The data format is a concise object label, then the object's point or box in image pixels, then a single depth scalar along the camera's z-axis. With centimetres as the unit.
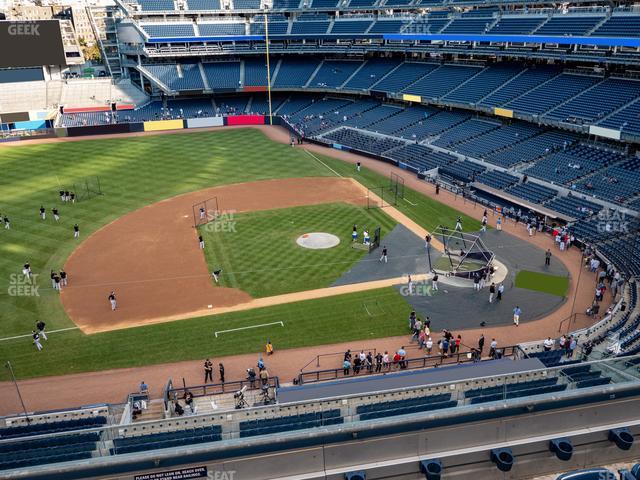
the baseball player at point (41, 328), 2566
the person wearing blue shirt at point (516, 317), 2747
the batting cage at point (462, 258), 3253
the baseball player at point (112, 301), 2861
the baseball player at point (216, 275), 3172
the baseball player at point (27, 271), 3177
